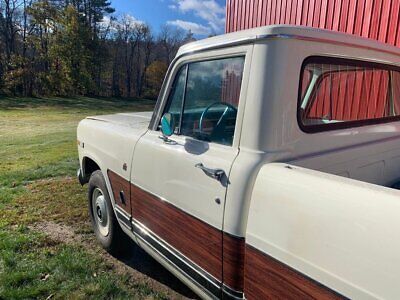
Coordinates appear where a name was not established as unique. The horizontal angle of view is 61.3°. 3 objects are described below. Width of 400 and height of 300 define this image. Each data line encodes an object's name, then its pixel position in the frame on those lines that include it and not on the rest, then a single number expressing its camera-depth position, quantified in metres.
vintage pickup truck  1.25
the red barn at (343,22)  2.28
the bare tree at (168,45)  48.81
